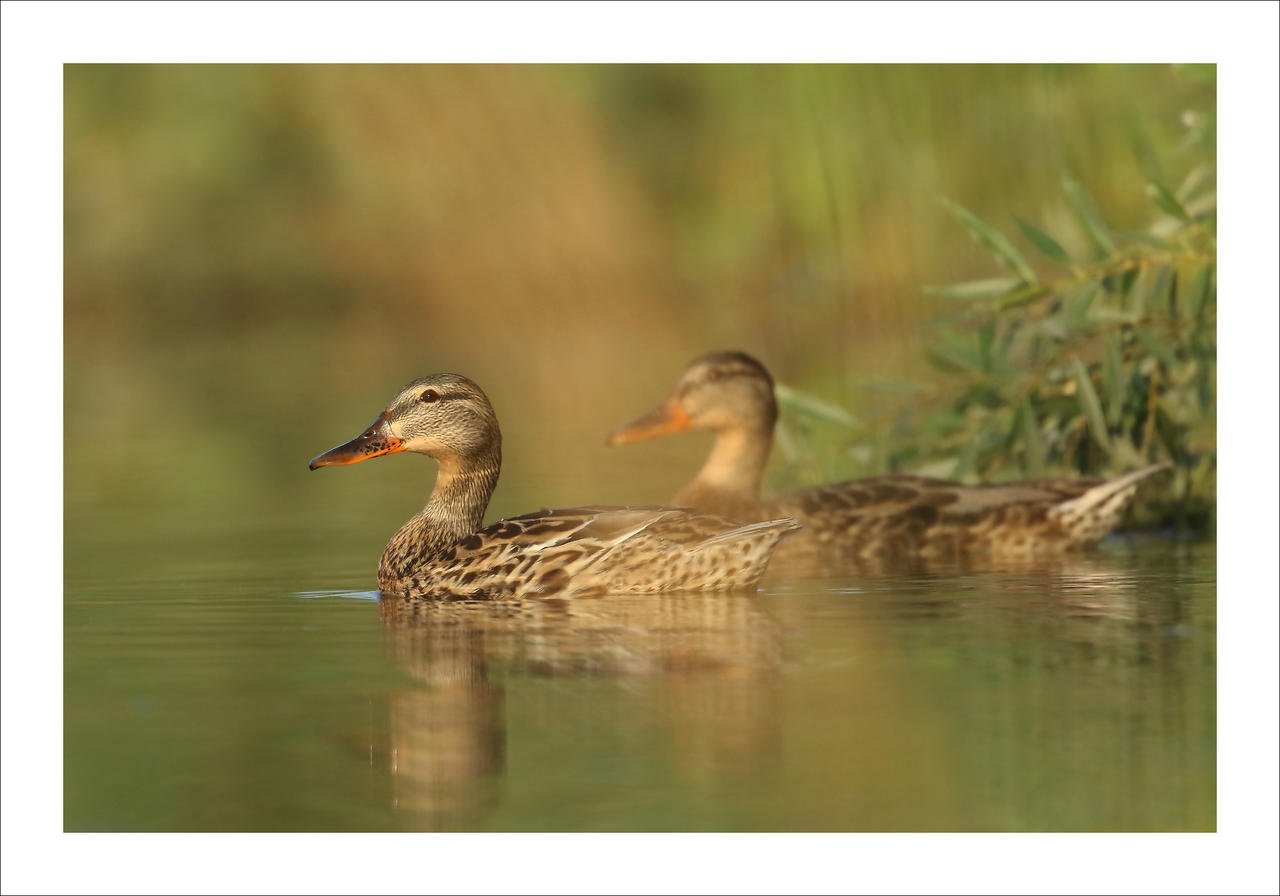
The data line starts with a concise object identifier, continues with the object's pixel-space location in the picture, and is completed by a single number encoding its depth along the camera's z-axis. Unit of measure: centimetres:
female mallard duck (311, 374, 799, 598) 1694
